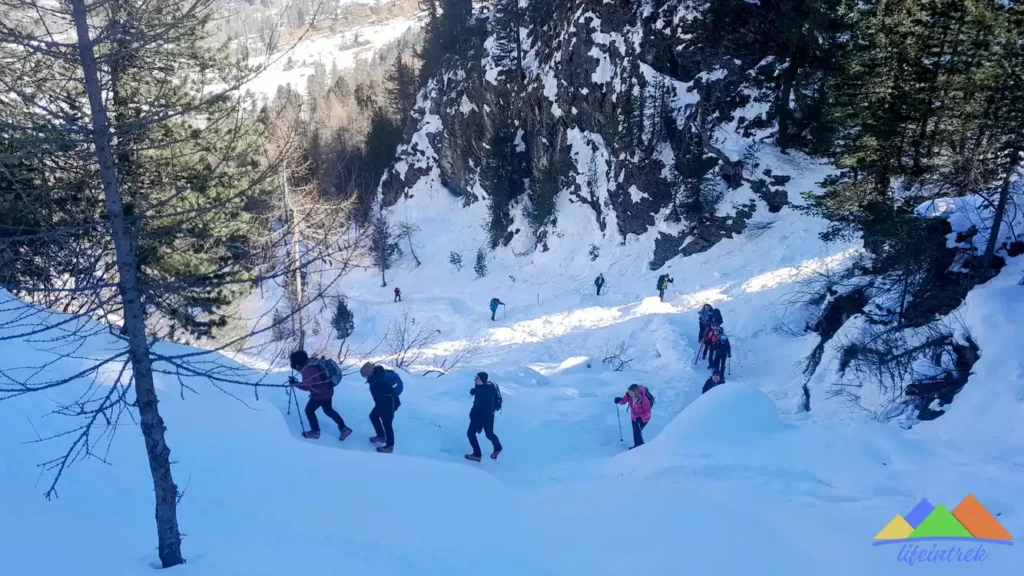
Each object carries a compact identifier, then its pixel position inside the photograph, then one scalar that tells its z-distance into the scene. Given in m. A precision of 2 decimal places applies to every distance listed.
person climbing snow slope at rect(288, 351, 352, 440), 7.15
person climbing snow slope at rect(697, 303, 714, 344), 15.80
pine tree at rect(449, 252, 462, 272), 39.47
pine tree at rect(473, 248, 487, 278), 36.81
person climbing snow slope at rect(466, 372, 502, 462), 8.29
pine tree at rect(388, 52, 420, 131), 54.28
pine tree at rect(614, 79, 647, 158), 28.72
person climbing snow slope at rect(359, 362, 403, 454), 7.72
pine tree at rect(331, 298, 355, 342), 28.03
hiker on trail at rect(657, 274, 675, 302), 22.41
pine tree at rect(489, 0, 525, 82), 38.53
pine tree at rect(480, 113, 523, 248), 38.72
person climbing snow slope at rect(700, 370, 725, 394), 11.47
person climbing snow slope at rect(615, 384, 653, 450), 9.65
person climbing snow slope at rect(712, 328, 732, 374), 14.16
